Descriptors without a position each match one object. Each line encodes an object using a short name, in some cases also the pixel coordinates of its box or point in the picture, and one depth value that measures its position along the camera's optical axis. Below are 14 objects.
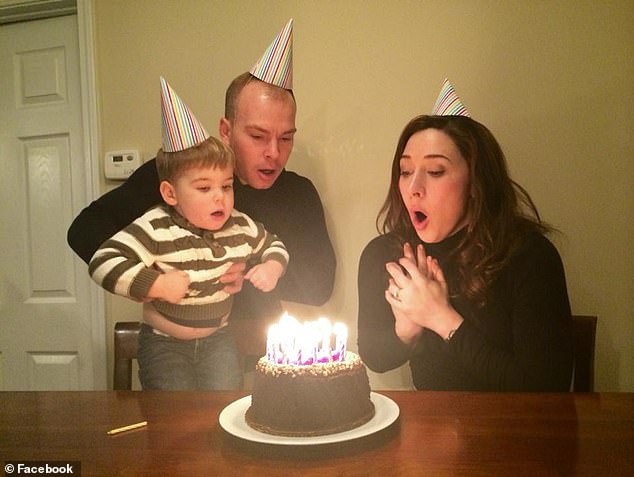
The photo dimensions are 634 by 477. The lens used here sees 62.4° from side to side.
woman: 1.21
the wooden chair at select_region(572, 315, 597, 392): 1.31
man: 1.35
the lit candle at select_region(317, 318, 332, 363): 0.90
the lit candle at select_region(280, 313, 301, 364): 0.90
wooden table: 0.77
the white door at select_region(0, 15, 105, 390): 1.59
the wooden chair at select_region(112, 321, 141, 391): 1.44
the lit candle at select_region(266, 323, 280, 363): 0.92
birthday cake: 0.86
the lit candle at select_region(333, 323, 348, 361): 0.92
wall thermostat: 1.52
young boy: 1.21
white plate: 0.81
